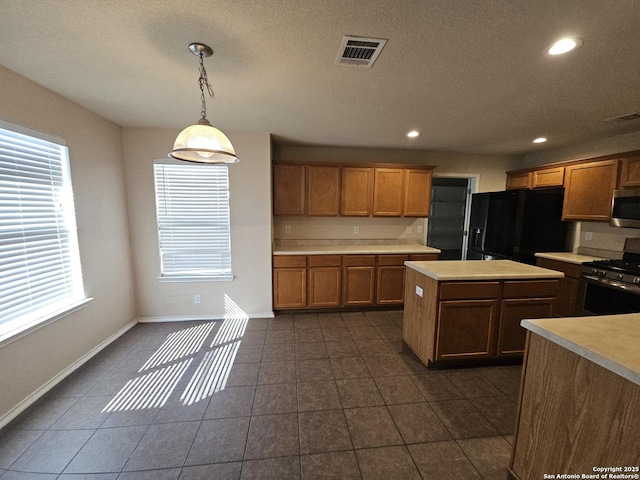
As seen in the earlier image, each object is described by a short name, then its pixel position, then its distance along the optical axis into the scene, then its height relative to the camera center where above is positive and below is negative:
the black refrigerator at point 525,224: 3.71 -0.09
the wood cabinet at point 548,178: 3.63 +0.58
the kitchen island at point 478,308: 2.32 -0.85
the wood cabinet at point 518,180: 4.11 +0.61
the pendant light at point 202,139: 1.51 +0.44
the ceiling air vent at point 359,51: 1.50 +1.02
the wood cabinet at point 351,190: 3.84 +0.39
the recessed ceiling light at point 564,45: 1.46 +1.00
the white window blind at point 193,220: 3.32 -0.08
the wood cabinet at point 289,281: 3.67 -0.95
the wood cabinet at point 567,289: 3.20 -0.91
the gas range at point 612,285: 2.61 -0.72
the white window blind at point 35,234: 1.88 -0.18
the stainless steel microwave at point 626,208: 2.87 +0.12
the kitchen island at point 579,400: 0.94 -0.76
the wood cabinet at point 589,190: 3.13 +0.36
